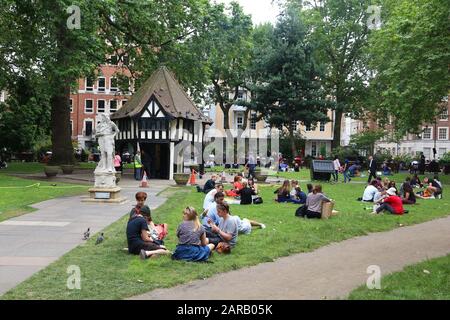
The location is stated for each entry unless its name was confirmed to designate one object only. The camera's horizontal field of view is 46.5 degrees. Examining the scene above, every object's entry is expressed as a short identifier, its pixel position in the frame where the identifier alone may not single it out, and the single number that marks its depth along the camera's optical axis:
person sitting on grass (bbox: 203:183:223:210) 15.47
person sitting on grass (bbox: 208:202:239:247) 11.02
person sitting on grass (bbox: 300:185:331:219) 15.81
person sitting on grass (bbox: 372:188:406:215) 17.27
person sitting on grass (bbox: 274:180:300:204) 20.45
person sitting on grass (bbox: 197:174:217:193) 22.20
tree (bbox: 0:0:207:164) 27.39
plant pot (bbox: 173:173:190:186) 28.31
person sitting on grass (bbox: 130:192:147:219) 11.10
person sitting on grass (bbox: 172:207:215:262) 9.87
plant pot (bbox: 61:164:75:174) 33.81
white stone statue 19.69
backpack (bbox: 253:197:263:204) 19.80
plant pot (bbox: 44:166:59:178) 30.61
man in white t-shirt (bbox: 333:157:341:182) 33.44
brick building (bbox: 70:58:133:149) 82.75
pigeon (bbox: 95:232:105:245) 11.29
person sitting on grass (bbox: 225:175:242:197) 21.16
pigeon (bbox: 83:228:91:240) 11.89
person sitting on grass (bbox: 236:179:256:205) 19.44
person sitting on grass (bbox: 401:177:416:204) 20.39
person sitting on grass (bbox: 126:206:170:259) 10.27
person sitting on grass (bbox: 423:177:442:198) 22.86
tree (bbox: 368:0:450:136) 29.40
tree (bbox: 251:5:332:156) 45.62
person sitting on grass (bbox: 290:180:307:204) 20.02
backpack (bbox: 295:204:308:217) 16.12
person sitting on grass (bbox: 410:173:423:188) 27.67
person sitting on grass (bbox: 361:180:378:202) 21.31
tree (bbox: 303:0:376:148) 52.00
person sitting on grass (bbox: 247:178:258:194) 21.42
